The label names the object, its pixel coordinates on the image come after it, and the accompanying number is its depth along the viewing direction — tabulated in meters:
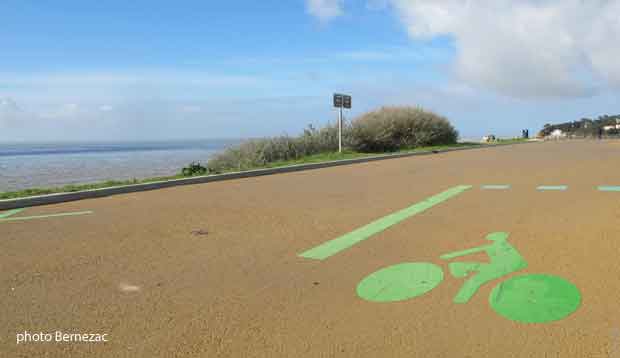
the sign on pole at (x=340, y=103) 20.94
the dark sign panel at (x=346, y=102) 21.39
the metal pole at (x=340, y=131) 20.84
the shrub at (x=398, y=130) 25.06
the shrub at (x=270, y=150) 19.56
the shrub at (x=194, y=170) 13.54
